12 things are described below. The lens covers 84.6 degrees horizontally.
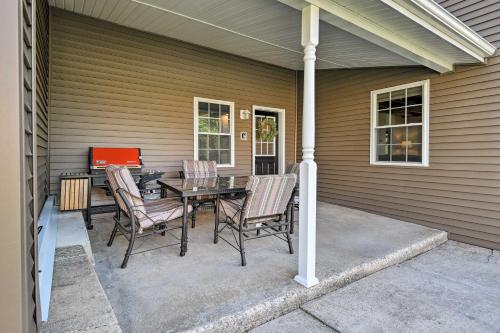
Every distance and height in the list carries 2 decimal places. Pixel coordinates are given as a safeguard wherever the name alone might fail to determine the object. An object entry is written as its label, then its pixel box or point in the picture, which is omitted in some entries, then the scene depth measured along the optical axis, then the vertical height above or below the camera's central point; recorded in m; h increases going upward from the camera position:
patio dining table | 3.01 -0.38
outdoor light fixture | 6.21 +0.94
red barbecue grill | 4.32 -0.12
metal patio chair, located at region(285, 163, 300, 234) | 4.04 -0.23
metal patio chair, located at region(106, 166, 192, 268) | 2.73 -0.57
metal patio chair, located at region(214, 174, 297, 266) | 2.84 -0.54
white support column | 2.44 -0.19
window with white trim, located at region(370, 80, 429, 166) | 4.63 +0.56
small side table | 3.87 -0.55
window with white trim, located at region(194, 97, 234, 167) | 5.69 +0.52
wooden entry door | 6.68 +0.21
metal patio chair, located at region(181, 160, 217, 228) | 4.76 -0.26
